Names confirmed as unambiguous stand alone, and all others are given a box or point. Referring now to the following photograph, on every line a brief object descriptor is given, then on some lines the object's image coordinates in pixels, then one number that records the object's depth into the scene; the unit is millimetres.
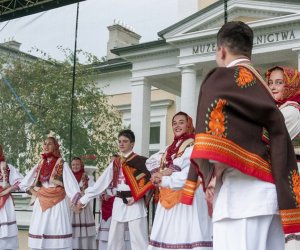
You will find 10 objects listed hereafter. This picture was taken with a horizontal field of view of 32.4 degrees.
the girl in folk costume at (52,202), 6152
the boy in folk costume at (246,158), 2225
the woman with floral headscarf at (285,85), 3223
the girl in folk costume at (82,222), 7688
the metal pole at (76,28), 9977
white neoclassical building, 10164
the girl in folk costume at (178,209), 4441
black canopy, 8120
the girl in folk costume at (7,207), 6719
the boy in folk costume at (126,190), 5734
